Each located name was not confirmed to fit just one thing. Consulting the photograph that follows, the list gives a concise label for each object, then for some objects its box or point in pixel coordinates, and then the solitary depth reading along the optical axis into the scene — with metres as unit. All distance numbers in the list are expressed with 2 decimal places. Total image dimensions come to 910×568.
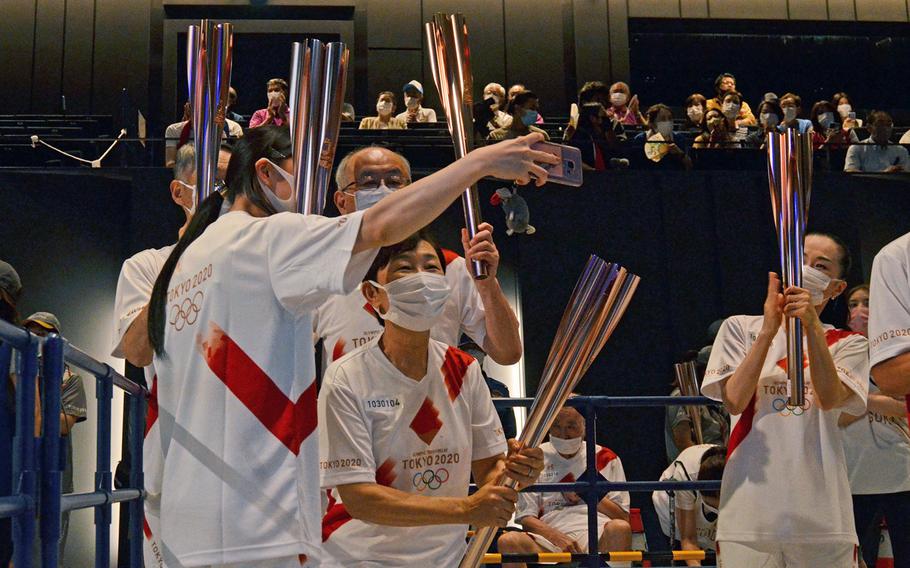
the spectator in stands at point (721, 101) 13.31
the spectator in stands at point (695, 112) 12.93
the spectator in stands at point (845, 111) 12.98
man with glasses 3.67
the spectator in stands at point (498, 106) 10.85
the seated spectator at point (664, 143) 11.48
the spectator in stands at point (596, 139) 11.16
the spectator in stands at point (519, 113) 10.11
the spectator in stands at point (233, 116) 11.15
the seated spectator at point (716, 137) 11.88
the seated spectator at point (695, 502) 5.85
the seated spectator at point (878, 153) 11.80
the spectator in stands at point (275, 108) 11.05
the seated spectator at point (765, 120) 11.92
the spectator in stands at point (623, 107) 12.79
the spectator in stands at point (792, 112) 12.39
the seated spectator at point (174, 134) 10.39
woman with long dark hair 2.25
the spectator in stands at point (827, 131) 12.03
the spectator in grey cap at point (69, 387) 5.01
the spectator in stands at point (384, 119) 12.06
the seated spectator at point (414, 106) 12.49
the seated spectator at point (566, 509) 6.22
